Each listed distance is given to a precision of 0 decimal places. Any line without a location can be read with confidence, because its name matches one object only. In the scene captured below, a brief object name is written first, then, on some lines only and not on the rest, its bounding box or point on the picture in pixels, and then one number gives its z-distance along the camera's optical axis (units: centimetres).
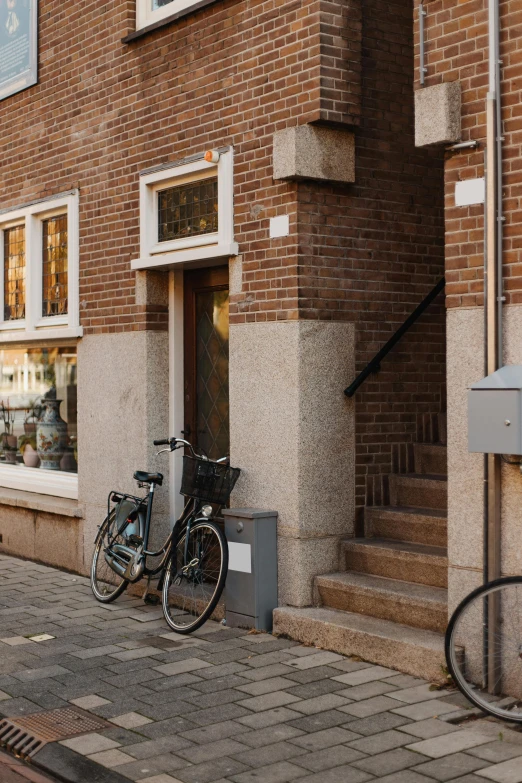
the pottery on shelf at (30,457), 1100
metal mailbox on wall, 552
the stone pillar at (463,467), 605
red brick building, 693
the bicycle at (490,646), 553
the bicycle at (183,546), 747
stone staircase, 643
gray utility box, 732
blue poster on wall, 1058
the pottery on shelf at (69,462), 1036
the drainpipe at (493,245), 589
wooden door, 868
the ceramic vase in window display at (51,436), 1062
